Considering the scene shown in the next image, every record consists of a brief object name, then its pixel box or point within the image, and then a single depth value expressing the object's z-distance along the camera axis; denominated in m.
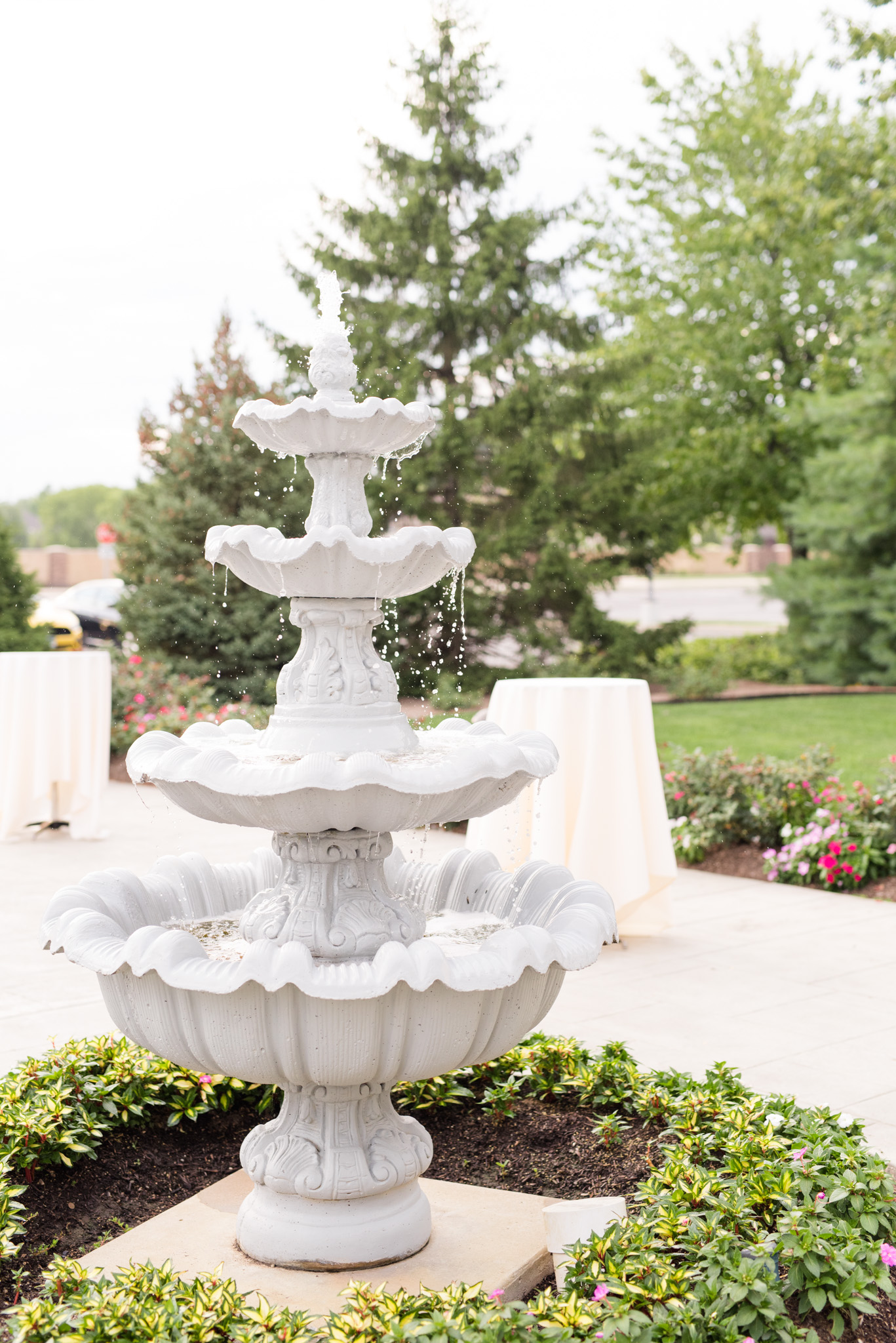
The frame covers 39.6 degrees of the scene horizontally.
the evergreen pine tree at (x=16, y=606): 12.74
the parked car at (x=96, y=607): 26.45
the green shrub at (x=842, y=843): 7.40
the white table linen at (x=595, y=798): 6.07
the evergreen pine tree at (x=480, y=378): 15.39
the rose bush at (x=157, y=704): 11.77
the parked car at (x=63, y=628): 20.64
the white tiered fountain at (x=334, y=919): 2.79
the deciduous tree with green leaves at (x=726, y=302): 20.52
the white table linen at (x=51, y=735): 8.70
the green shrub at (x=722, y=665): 16.95
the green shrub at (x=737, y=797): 8.16
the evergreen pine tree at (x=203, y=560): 14.73
